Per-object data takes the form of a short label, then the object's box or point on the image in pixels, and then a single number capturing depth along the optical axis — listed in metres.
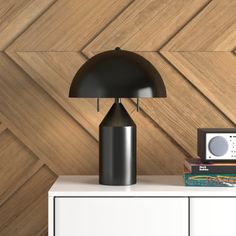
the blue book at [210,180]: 1.93
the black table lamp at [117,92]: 1.87
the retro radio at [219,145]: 1.96
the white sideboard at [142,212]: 1.84
